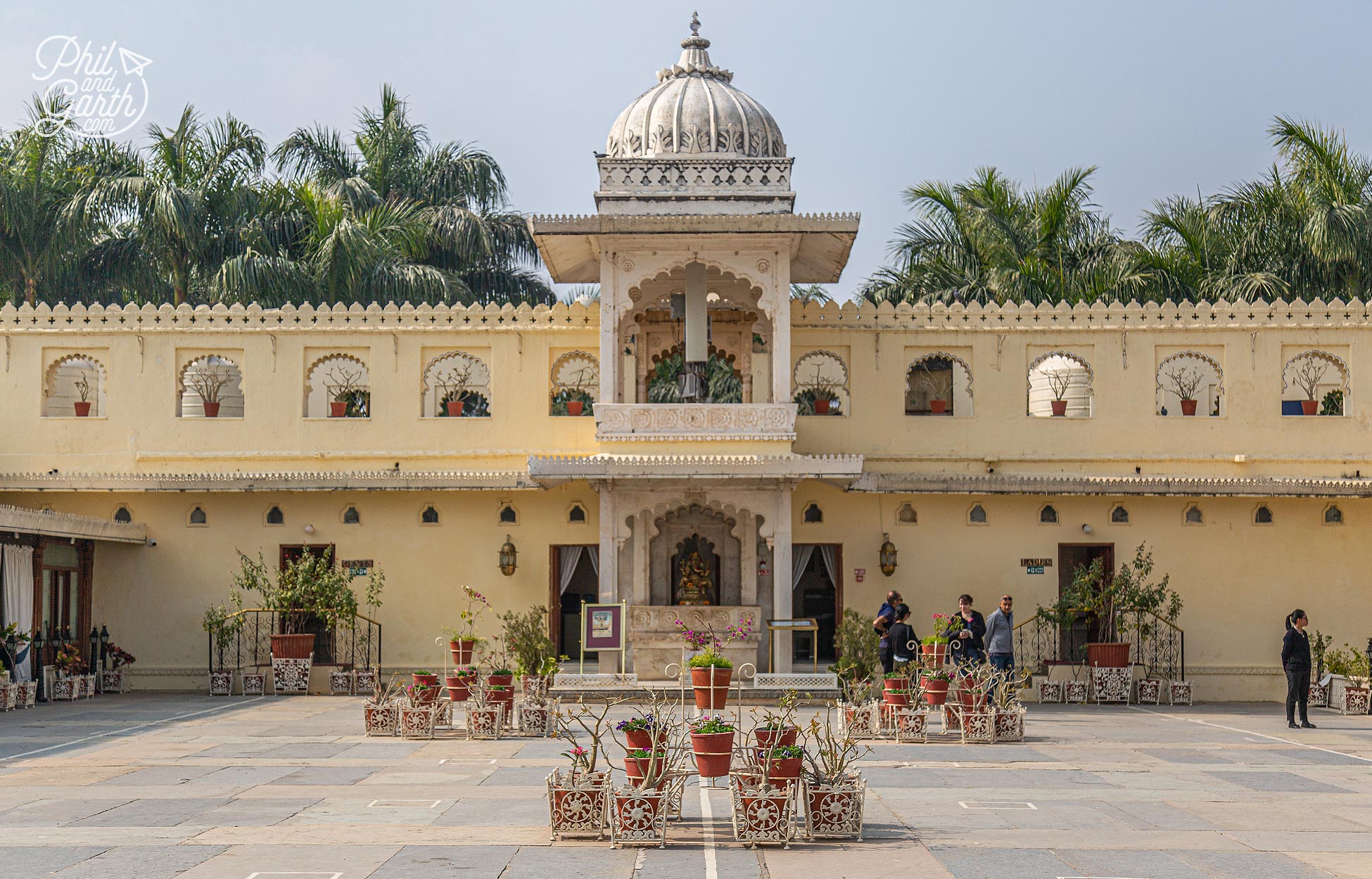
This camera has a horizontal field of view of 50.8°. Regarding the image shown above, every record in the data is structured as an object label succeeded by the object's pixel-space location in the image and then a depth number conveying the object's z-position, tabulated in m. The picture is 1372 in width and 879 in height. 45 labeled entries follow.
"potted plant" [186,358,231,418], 23.42
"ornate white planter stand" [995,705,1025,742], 15.61
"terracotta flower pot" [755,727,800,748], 10.29
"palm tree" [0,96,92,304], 32.72
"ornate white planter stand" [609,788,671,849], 9.87
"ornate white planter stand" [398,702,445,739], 15.73
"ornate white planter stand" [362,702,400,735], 15.85
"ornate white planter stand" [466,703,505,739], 15.72
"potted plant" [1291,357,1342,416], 22.62
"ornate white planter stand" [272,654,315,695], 21.52
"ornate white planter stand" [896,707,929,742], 15.59
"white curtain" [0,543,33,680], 19.77
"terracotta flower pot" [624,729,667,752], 10.43
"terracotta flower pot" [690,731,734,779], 11.02
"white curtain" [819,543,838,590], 22.39
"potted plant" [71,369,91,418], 24.86
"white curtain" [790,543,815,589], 22.61
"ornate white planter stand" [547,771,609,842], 10.02
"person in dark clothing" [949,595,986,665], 17.55
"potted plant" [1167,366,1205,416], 23.02
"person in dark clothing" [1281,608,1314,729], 17.61
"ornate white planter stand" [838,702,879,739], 14.79
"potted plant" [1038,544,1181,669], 21.03
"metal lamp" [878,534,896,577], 21.86
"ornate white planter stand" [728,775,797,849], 9.81
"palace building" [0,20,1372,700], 22.08
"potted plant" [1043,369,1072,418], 25.45
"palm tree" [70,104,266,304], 31.97
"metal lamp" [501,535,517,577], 22.14
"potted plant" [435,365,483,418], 23.33
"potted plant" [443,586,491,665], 20.02
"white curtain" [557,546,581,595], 22.50
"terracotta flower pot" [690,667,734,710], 17.17
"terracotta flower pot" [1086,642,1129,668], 20.94
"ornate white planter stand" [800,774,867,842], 10.05
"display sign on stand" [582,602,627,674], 19.77
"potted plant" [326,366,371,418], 23.22
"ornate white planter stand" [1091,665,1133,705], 20.95
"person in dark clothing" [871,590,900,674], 18.45
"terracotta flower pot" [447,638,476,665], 20.20
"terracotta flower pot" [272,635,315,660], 21.44
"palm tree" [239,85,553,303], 31.64
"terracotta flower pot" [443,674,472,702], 16.89
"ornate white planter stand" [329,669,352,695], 21.59
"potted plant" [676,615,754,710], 17.19
